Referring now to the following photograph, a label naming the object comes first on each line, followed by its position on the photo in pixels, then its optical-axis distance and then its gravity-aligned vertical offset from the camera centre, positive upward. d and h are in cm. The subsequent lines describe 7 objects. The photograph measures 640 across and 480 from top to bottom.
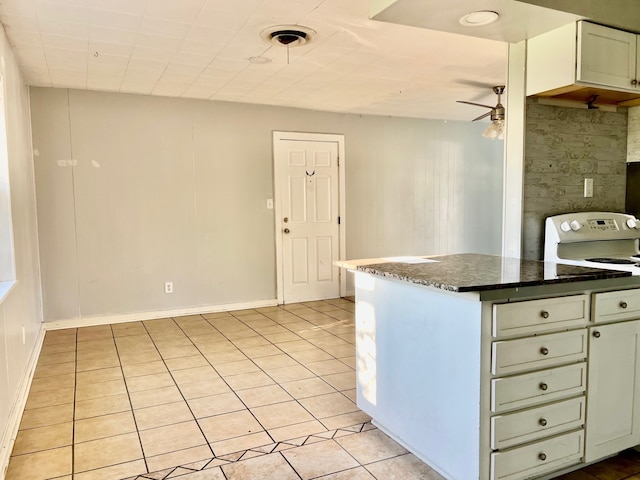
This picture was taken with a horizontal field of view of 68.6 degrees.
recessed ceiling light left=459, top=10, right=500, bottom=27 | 216 +84
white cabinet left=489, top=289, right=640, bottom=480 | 172 -74
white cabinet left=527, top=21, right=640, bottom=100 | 233 +70
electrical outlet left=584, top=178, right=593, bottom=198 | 283 +5
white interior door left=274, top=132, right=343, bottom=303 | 534 -16
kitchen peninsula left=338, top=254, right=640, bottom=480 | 171 -66
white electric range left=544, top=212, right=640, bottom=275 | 261 -24
